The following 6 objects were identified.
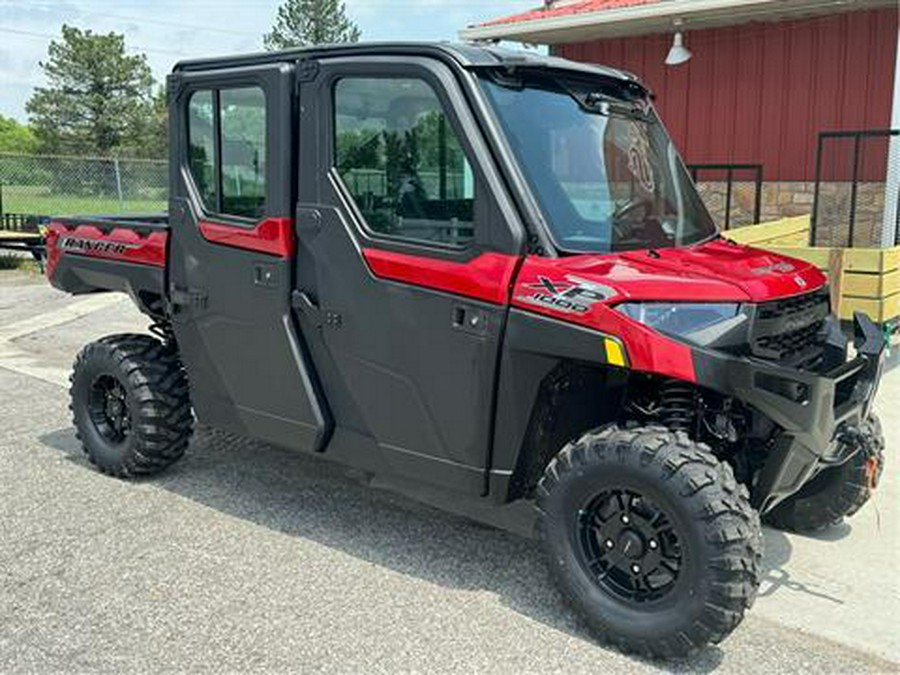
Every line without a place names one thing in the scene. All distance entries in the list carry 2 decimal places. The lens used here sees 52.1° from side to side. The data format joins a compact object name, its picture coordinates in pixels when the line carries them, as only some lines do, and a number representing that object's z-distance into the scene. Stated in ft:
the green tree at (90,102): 180.86
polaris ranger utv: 10.66
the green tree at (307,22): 201.77
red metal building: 31.91
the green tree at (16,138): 201.42
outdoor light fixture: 34.45
